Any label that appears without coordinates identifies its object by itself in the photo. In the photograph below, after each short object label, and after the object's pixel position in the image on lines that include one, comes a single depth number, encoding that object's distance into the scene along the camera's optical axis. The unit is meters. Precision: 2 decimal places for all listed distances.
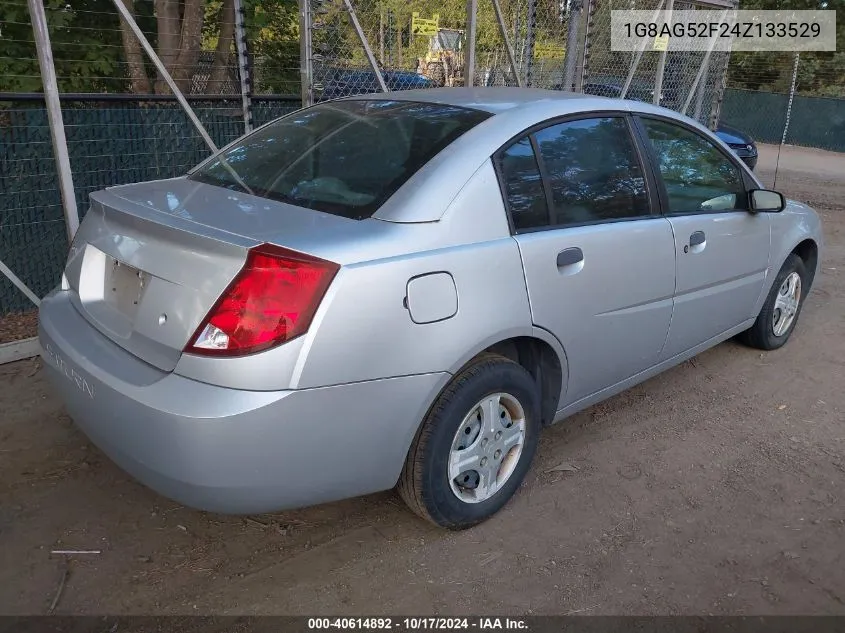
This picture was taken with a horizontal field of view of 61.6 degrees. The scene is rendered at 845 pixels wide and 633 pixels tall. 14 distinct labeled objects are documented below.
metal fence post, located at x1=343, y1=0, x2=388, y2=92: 5.40
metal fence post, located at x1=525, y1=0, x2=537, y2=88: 7.12
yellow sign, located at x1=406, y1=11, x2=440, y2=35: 6.46
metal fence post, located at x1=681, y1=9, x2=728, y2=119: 9.31
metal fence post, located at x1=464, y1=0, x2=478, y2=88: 6.20
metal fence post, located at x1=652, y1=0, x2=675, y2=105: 8.43
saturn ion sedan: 2.16
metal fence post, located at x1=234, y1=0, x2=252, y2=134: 5.11
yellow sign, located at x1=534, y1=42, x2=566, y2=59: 7.50
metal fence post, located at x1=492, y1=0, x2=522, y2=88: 6.63
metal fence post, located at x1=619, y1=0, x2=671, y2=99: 8.17
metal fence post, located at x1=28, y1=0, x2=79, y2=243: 4.09
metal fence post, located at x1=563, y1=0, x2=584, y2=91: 7.29
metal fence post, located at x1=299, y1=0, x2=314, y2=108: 5.36
